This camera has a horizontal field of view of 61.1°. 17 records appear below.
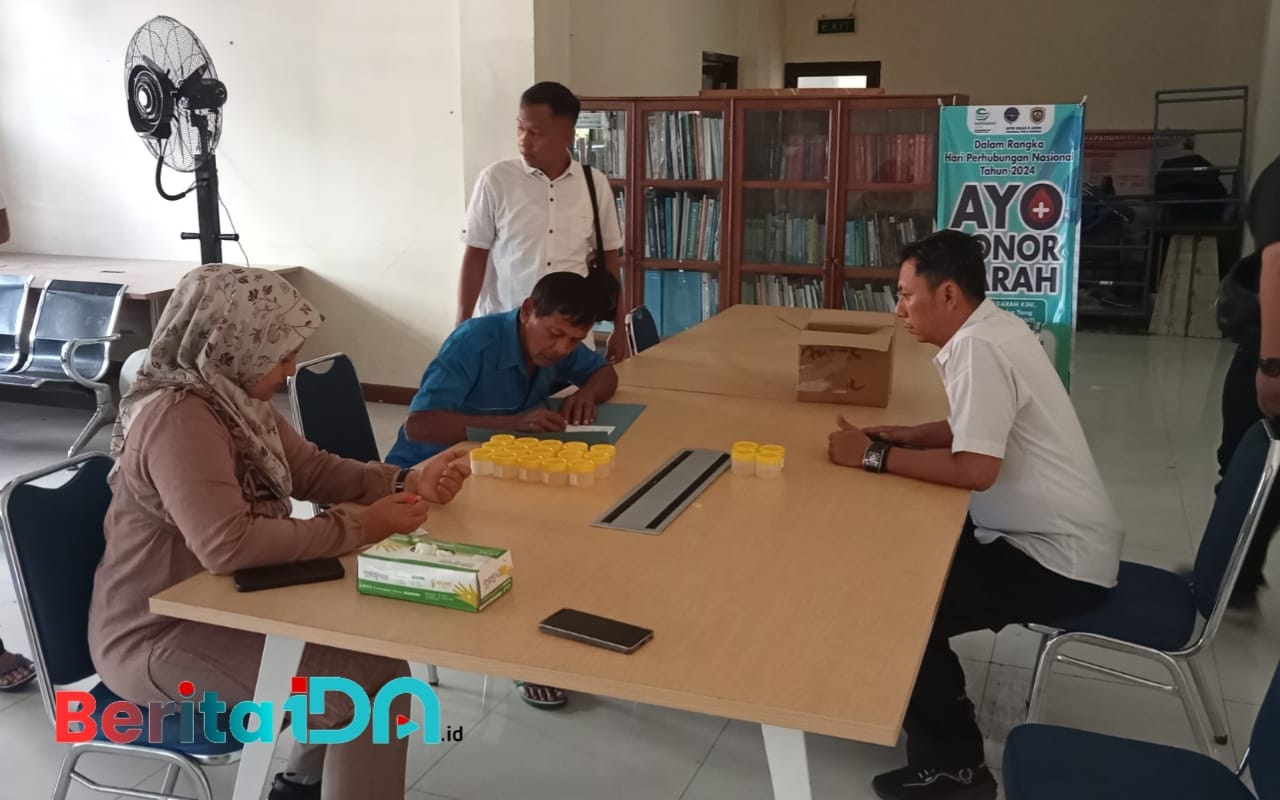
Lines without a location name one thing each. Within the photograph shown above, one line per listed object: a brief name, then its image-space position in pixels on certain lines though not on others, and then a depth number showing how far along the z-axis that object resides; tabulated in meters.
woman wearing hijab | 1.63
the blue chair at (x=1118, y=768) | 1.56
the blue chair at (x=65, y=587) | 1.68
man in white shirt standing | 3.47
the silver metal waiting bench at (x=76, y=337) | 4.46
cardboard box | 2.82
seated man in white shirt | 2.08
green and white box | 1.50
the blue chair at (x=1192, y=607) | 2.06
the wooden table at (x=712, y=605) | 1.33
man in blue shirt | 2.46
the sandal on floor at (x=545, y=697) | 2.61
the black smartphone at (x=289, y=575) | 1.60
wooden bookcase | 5.14
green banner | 4.82
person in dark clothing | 2.62
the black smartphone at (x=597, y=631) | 1.41
